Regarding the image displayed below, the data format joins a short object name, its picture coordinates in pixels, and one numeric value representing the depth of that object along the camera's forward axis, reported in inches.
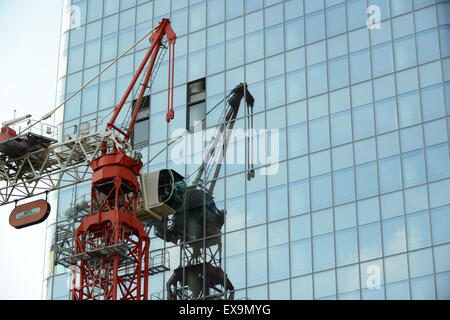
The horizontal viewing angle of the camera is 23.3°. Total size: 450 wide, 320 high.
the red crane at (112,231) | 3043.8
